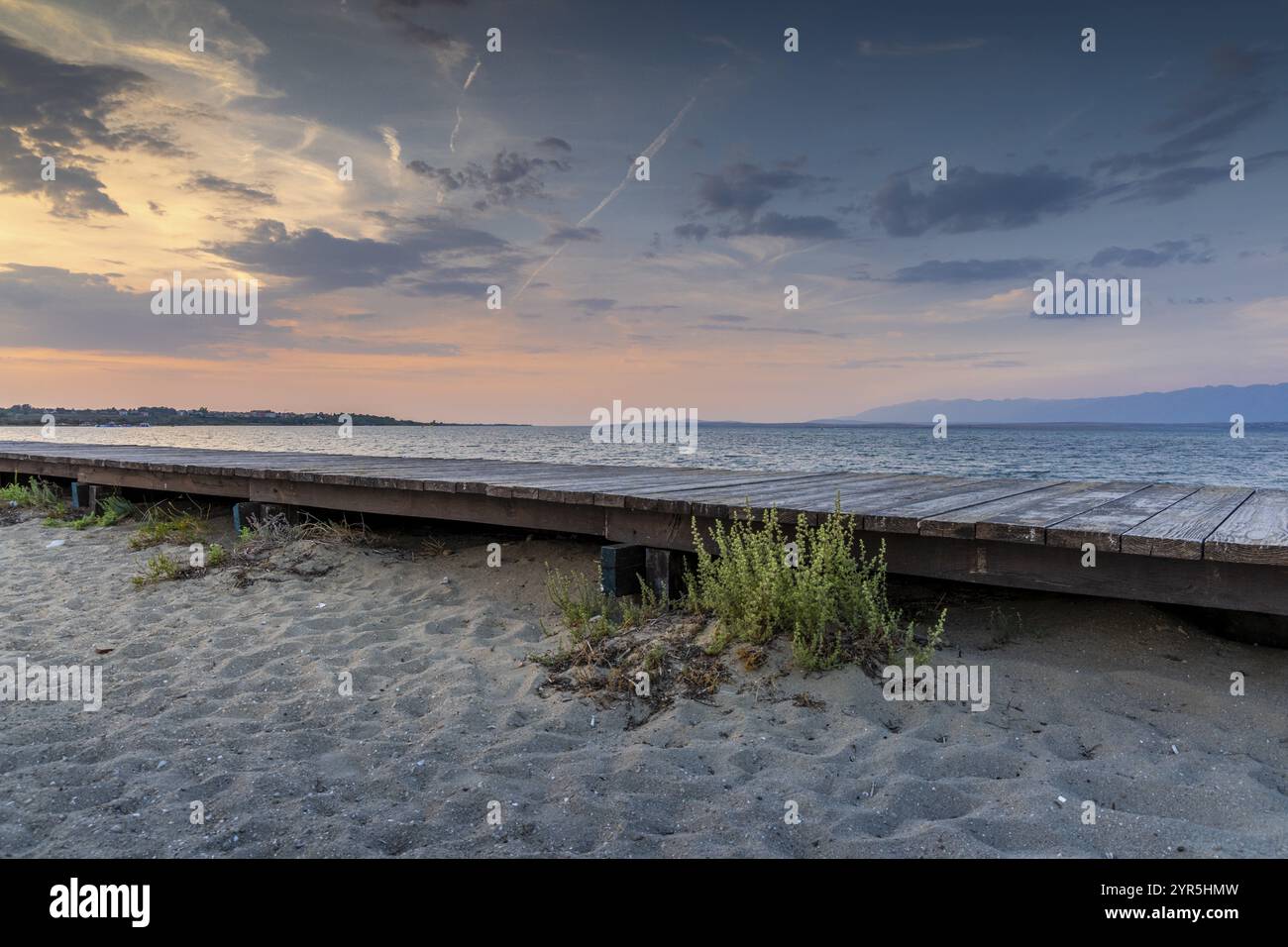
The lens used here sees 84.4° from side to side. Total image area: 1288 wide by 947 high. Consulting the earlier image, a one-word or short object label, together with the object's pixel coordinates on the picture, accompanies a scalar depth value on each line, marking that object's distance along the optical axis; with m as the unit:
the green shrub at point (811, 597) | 3.85
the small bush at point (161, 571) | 6.31
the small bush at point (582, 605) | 4.54
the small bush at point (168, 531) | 7.96
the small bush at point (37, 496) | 11.01
